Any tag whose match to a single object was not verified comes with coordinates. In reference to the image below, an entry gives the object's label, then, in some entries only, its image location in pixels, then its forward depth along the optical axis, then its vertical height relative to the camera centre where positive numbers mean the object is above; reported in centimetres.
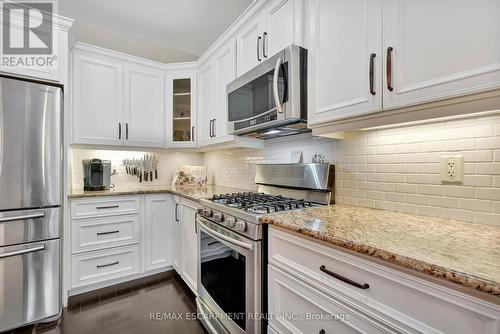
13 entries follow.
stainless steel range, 122 -42
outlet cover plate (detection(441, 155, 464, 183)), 104 -1
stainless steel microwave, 137 +45
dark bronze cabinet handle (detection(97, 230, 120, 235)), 225 -62
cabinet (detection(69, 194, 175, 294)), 216 -69
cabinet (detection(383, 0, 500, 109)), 73 +41
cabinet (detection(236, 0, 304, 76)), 142 +90
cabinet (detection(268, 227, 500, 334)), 58 -40
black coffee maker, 246 -7
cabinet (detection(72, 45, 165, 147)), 234 +70
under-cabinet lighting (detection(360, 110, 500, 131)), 95 +21
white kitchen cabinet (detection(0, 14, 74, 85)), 173 +87
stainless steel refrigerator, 167 -24
